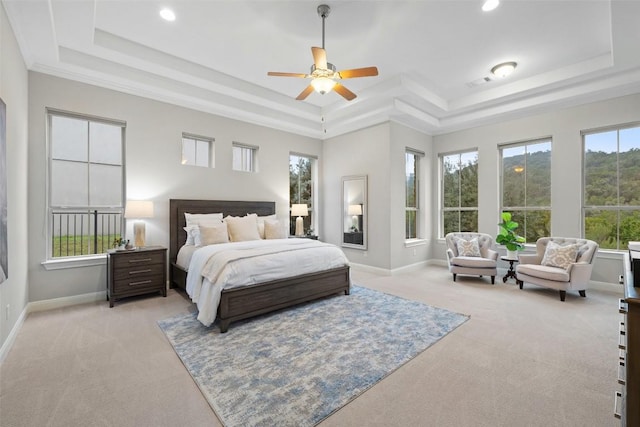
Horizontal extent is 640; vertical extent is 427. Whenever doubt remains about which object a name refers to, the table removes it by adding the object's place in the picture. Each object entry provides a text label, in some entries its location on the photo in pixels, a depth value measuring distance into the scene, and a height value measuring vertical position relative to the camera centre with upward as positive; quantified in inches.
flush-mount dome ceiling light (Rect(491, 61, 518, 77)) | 170.2 +85.7
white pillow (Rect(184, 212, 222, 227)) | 184.6 -5.0
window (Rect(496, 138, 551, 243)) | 205.9 +19.0
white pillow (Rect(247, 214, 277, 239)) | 202.9 -7.0
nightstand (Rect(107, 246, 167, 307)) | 148.9 -32.7
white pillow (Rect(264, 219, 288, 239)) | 200.1 -13.0
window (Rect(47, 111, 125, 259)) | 152.7 +15.4
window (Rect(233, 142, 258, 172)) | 223.3 +42.8
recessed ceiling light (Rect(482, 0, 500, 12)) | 119.3 +86.7
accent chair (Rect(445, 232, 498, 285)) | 196.7 -31.1
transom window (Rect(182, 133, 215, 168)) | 197.8 +42.7
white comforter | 120.9 -25.2
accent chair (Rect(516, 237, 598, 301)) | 158.7 -31.7
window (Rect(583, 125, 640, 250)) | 174.0 +15.3
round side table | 200.1 -41.7
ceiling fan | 120.7 +59.8
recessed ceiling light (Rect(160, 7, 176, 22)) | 125.7 +87.7
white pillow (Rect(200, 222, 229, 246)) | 168.6 -14.1
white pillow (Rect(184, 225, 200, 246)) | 178.5 -14.0
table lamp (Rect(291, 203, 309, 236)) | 237.0 -1.4
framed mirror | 235.1 -0.1
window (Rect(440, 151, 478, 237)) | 240.2 +16.9
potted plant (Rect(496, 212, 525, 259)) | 198.7 -18.7
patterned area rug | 75.0 -49.4
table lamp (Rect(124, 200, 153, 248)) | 157.9 -0.9
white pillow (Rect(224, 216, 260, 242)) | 183.6 -11.1
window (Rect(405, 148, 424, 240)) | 244.7 +15.6
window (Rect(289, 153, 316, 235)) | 257.8 +25.8
